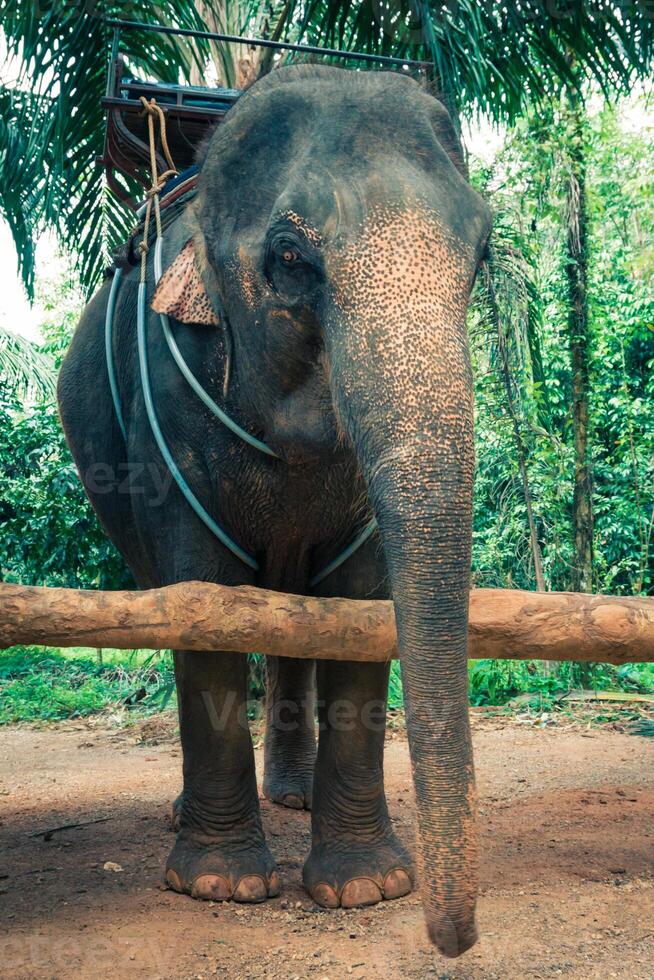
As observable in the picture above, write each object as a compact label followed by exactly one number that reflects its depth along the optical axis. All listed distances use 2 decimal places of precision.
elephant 2.15
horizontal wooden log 2.63
